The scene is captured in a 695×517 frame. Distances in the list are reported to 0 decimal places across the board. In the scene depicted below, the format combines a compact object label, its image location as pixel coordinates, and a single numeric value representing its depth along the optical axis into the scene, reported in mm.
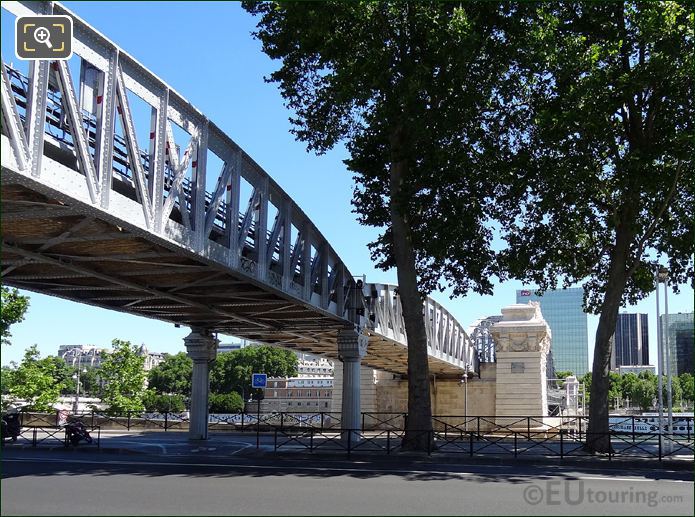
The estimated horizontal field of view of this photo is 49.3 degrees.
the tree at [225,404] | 82250
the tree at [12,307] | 35862
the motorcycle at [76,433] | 28109
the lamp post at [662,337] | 27053
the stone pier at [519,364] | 56312
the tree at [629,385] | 139125
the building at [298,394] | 120062
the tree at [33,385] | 50312
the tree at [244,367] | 123688
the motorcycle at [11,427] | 30531
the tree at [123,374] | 58594
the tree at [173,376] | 126812
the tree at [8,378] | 51781
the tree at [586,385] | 145150
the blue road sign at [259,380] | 37375
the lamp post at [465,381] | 59538
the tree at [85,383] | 99062
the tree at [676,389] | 118262
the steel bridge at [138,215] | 14336
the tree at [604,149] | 21906
